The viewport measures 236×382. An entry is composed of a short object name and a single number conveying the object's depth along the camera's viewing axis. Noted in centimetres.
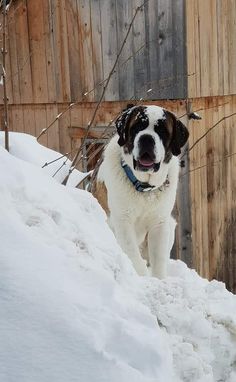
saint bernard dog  459
